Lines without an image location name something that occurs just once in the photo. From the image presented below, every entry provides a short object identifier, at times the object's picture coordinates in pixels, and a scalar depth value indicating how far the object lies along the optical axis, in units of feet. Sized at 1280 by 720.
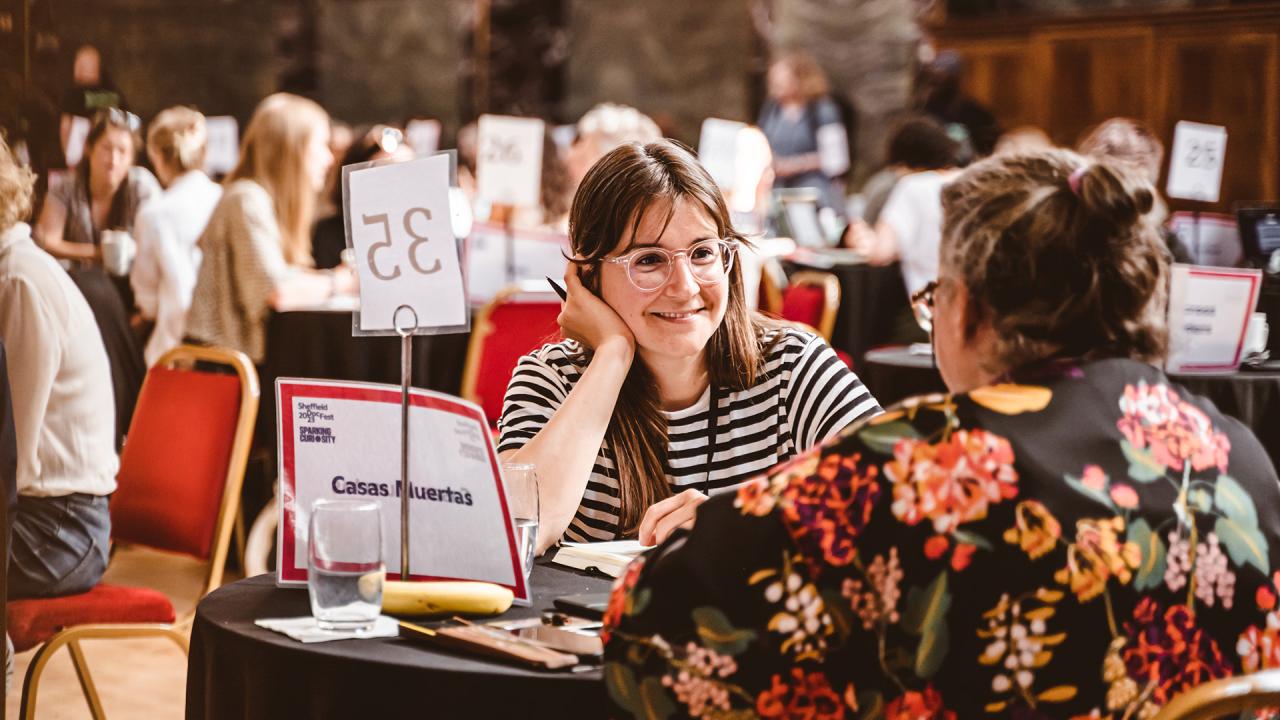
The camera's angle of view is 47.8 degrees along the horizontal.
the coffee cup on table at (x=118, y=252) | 16.66
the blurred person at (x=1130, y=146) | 19.24
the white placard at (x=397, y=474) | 5.32
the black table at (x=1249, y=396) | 13.88
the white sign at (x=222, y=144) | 28.22
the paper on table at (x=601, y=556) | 5.99
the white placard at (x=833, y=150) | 32.30
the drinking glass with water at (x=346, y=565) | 4.83
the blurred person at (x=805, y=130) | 32.81
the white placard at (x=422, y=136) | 29.17
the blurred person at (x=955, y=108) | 30.60
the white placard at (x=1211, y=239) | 19.67
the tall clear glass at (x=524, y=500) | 5.69
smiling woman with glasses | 7.00
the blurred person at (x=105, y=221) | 13.61
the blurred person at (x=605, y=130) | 21.43
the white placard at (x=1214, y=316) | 13.26
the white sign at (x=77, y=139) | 14.56
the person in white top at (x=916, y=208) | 21.44
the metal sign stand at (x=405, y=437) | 5.31
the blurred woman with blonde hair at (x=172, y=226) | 17.11
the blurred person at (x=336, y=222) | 20.36
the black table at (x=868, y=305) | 23.04
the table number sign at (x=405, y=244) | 5.26
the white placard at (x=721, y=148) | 21.61
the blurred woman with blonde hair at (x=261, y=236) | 16.55
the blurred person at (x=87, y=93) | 14.25
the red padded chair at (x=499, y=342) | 11.63
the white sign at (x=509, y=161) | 21.03
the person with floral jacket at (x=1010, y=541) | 3.98
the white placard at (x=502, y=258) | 19.31
